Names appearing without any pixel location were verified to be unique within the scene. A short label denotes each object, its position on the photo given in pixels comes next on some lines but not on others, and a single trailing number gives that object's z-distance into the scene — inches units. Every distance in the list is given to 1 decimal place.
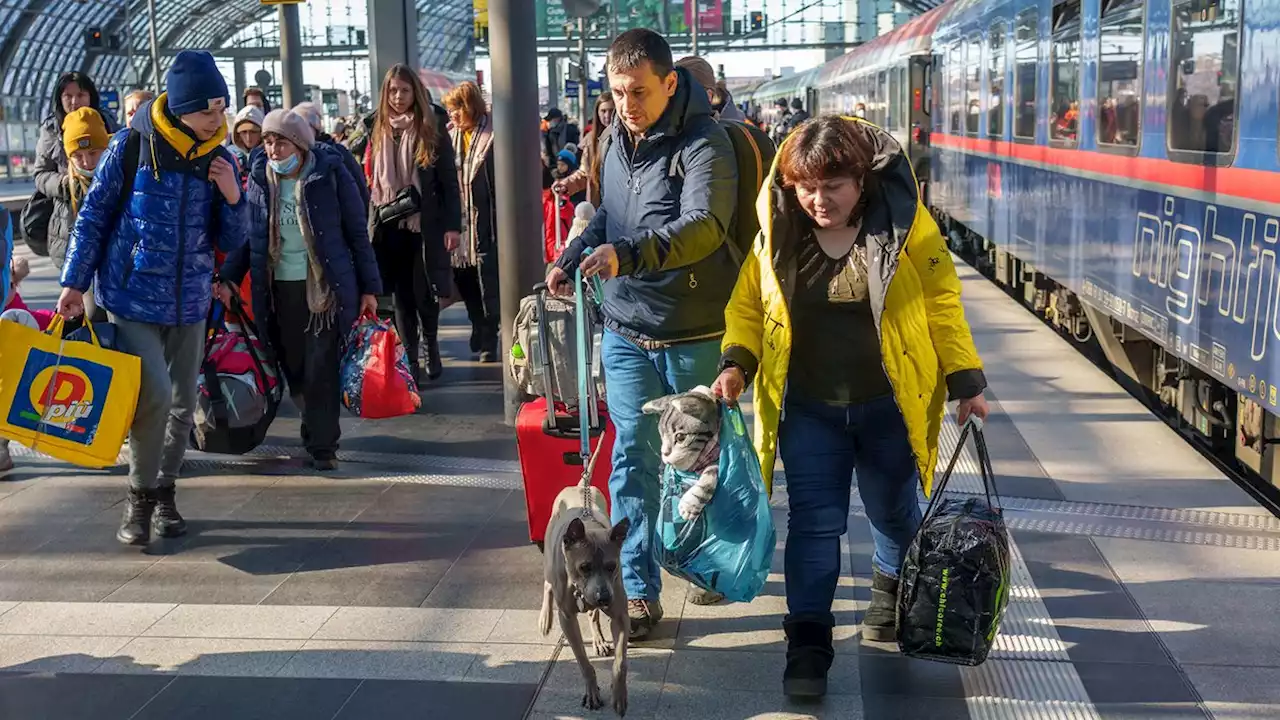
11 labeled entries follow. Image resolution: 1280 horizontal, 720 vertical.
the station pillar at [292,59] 625.0
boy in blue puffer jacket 220.7
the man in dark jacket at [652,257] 169.2
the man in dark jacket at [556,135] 606.9
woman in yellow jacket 155.9
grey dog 159.2
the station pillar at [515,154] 305.9
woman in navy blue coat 273.0
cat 159.8
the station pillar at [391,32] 577.3
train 234.4
